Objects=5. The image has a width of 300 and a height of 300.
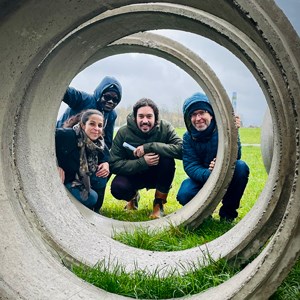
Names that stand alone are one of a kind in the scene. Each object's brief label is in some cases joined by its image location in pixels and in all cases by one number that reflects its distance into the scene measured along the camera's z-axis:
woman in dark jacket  4.24
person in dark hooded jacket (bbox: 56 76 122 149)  4.52
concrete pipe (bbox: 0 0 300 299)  1.63
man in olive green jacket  4.58
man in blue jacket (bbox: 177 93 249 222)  4.18
